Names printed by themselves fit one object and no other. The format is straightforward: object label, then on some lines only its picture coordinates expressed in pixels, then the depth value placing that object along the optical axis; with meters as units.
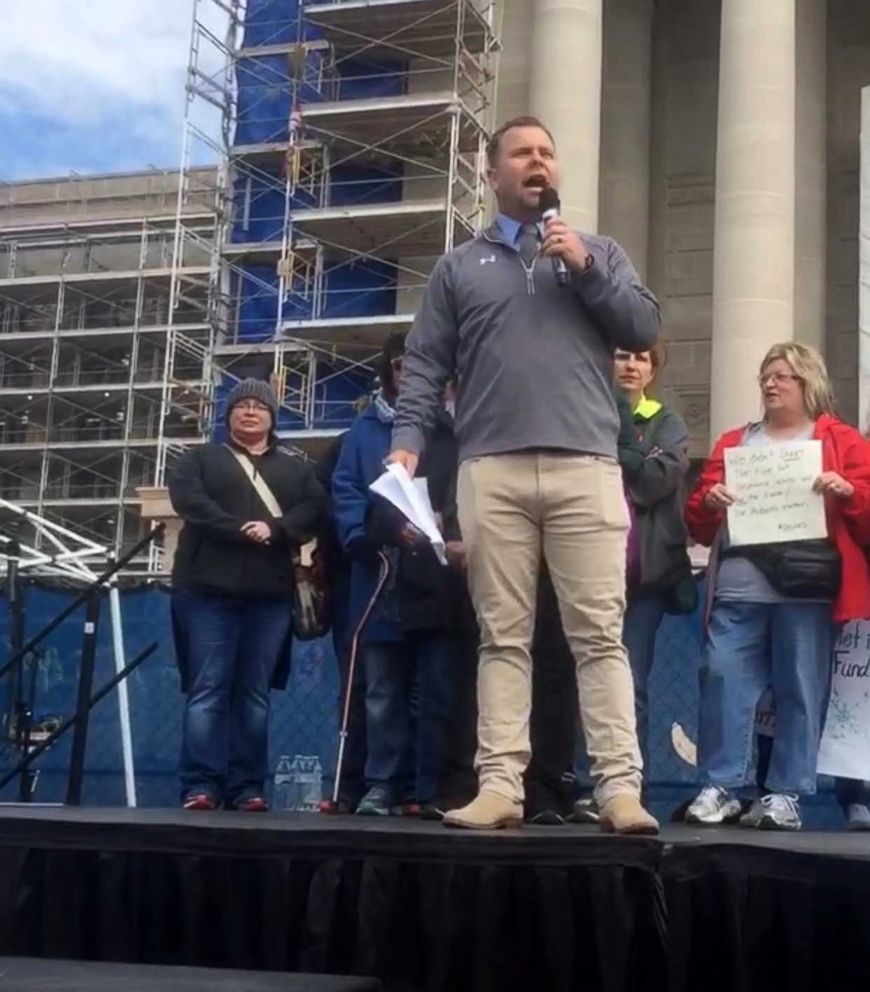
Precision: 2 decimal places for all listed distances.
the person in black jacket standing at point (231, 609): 5.88
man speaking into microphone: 4.00
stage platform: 3.32
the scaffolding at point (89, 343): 40.62
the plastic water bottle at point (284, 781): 8.04
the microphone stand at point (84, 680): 7.31
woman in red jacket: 5.00
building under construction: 26.19
